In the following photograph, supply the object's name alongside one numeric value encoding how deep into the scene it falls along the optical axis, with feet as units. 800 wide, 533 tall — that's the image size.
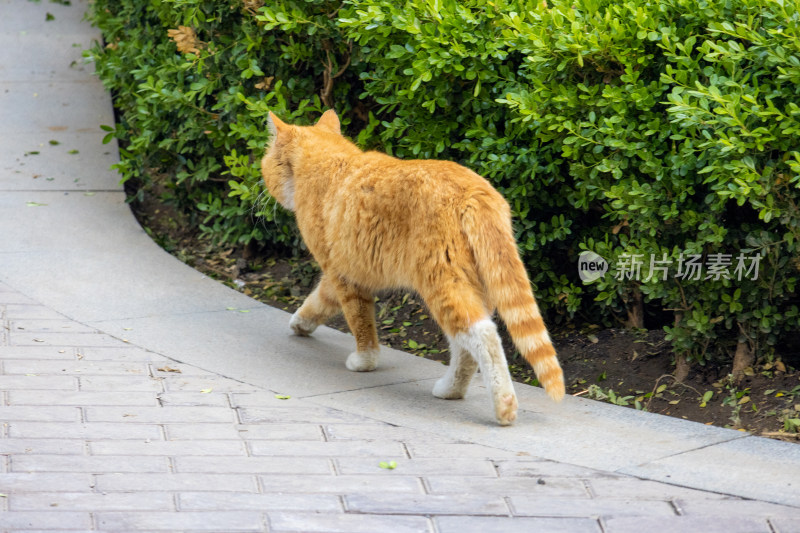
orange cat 29.37
